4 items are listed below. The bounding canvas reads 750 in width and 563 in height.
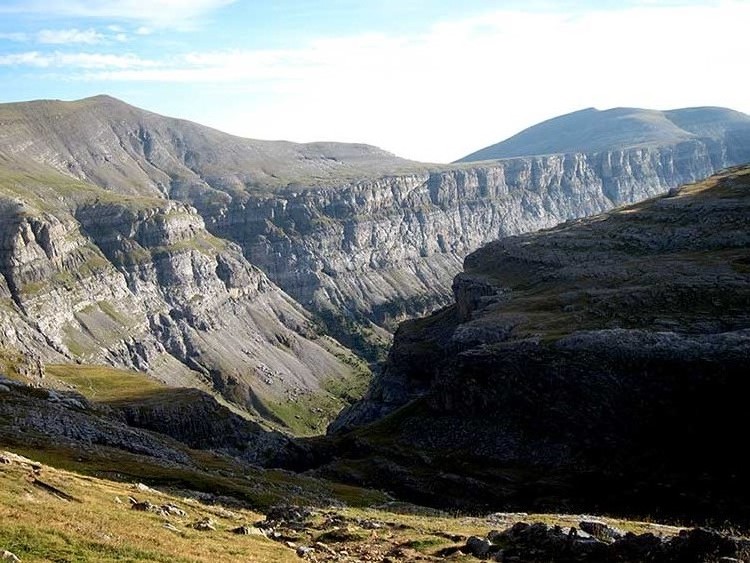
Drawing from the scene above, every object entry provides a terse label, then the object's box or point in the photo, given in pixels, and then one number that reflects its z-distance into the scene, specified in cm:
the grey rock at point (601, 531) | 3759
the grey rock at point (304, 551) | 3572
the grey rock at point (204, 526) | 4059
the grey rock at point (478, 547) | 3704
